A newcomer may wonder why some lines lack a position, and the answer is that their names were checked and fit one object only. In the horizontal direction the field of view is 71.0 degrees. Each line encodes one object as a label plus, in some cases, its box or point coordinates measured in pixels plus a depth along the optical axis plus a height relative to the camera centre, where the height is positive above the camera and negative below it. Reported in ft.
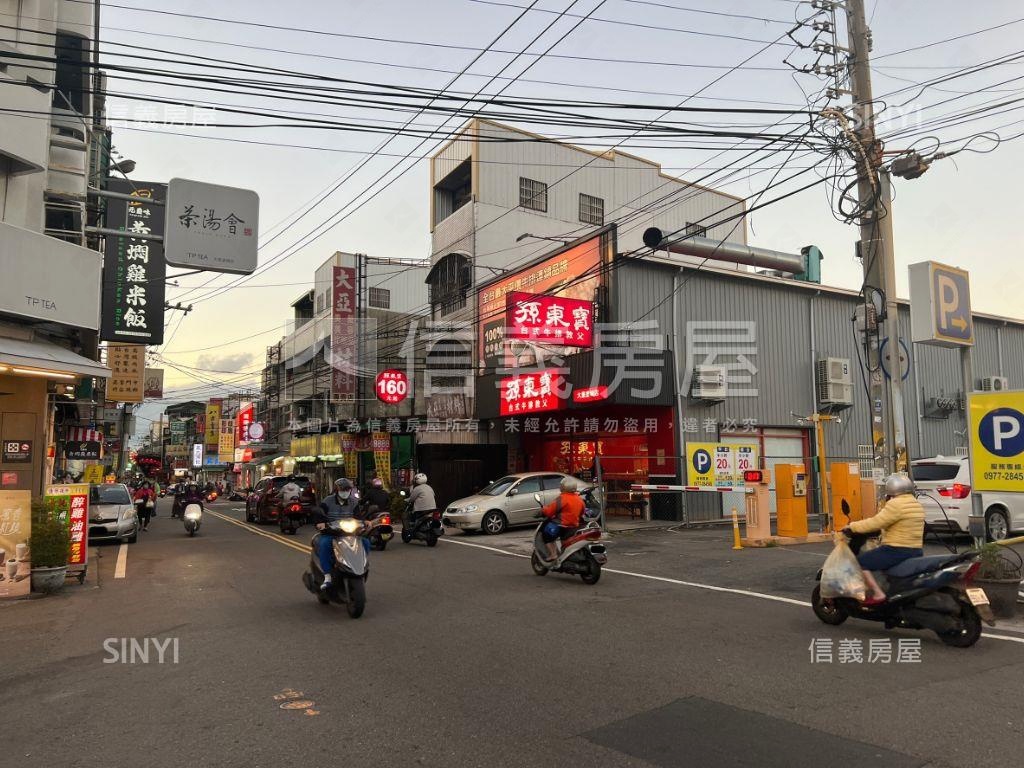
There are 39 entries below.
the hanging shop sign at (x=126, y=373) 89.56 +8.98
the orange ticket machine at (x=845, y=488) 48.65 -3.44
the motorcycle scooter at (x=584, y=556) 34.50 -5.57
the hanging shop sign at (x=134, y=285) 65.82 +14.85
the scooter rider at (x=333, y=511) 28.76 -2.87
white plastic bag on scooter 22.88 -4.47
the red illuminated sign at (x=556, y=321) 67.21 +11.13
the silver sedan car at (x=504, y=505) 60.23 -5.49
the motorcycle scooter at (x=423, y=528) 52.19 -6.39
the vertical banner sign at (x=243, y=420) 210.38 +7.02
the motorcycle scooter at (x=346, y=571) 27.02 -4.96
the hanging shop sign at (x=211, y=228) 34.45 +10.57
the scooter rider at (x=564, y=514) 35.91 -3.74
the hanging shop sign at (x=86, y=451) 99.19 -0.93
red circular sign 95.96 +7.18
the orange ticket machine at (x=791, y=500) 48.83 -4.30
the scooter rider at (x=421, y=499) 53.16 -4.32
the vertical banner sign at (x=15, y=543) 32.73 -4.52
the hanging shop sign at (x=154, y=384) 120.37 +10.11
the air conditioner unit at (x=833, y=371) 77.15 +7.15
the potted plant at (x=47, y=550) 33.76 -4.98
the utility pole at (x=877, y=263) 34.10 +8.68
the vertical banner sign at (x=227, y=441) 242.37 +0.65
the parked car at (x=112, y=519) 57.47 -6.01
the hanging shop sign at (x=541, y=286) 72.33 +17.25
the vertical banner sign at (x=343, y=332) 113.70 +18.38
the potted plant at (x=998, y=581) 25.45 -5.15
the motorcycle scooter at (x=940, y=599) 21.49 -4.92
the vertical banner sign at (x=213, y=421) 256.52 +7.94
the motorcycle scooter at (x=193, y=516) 64.64 -6.56
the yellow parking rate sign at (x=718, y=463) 58.59 -2.08
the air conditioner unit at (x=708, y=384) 69.00 +5.26
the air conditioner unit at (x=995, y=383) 85.51 +6.43
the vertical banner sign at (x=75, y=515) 36.01 -3.70
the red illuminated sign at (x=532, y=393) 71.82 +4.94
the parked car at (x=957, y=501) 43.83 -4.01
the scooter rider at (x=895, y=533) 22.71 -3.04
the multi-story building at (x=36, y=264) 41.27 +10.97
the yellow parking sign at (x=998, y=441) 28.89 -0.21
